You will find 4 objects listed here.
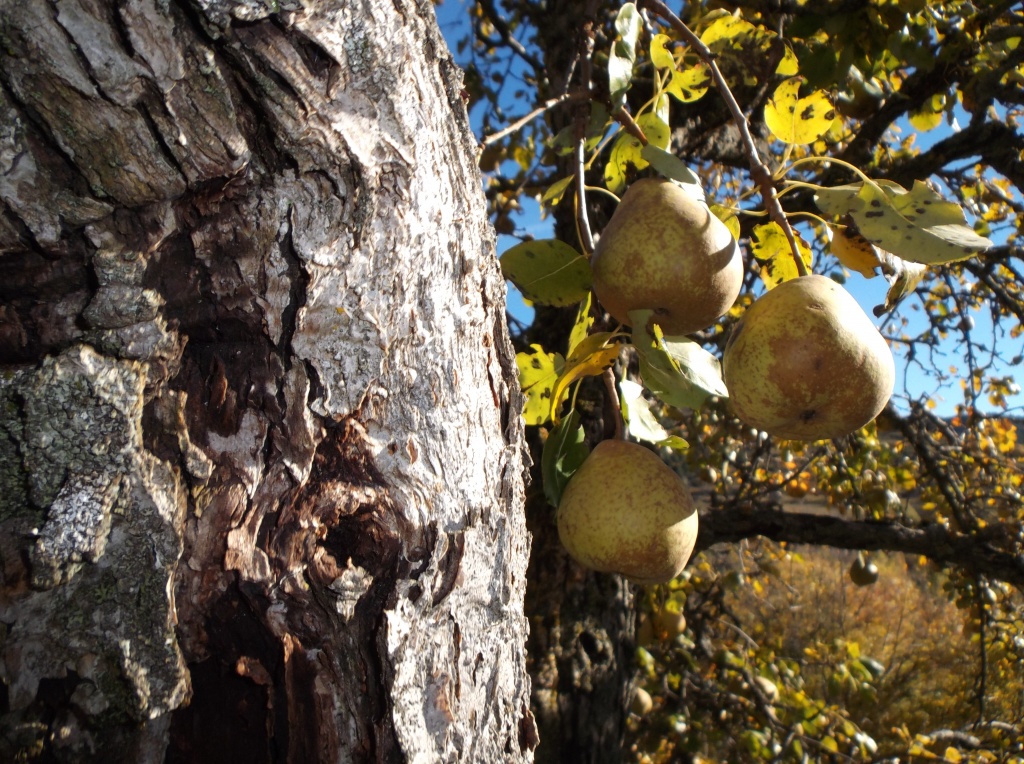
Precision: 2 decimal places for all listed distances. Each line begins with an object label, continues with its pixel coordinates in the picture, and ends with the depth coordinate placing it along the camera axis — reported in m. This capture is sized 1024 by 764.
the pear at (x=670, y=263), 0.29
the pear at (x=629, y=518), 0.33
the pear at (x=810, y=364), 0.27
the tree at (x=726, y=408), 0.41
